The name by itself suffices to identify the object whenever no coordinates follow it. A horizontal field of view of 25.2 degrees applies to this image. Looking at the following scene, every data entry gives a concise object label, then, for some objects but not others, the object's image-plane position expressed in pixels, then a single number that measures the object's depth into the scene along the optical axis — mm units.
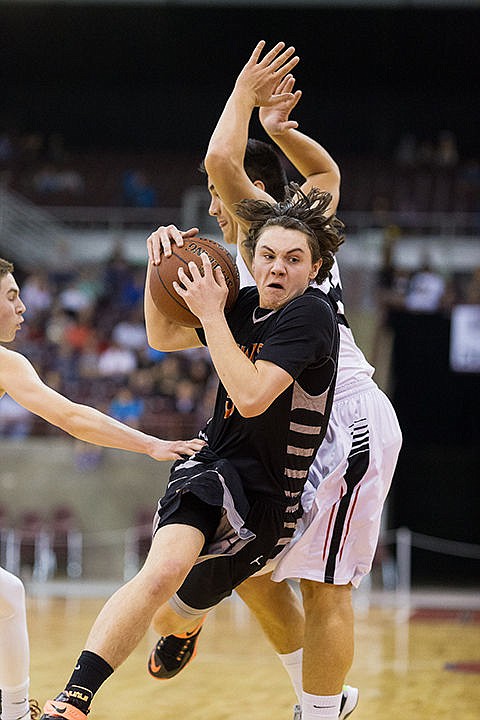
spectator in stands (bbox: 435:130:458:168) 19875
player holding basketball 3639
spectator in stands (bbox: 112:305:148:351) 15946
